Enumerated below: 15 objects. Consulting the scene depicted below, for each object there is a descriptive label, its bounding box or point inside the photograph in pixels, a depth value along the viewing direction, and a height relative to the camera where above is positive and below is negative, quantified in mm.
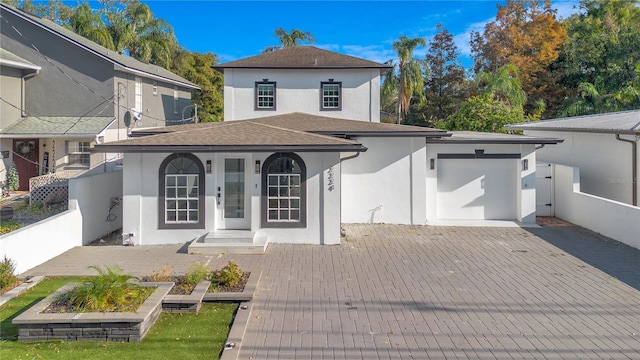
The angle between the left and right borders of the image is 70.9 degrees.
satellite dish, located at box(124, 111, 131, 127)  21031 +3074
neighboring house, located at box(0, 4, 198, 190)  19797 +4108
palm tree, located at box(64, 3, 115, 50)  31391 +11303
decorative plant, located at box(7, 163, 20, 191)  19172 +231
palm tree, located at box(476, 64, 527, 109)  27766 +5895
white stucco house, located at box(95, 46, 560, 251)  11461 +454
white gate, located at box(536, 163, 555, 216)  15461 -447
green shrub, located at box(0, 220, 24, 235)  11114 -1137
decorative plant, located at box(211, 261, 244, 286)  7758 -1615
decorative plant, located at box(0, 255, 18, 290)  7754 -1593
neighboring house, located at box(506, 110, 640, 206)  14125 +1082
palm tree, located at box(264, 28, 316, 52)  37844 +12416
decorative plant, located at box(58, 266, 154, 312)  6074 -1566
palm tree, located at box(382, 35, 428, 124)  33000 +8102
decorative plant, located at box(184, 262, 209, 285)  7617 -1570
